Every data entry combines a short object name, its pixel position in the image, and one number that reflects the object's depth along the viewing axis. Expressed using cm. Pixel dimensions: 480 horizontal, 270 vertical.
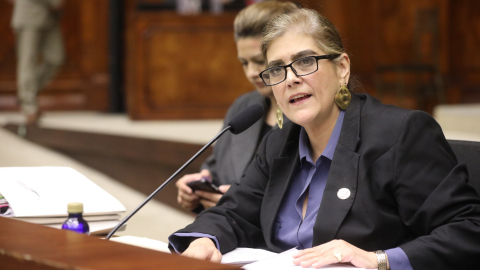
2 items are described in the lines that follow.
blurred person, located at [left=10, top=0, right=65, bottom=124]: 1474
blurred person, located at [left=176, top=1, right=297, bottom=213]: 683
